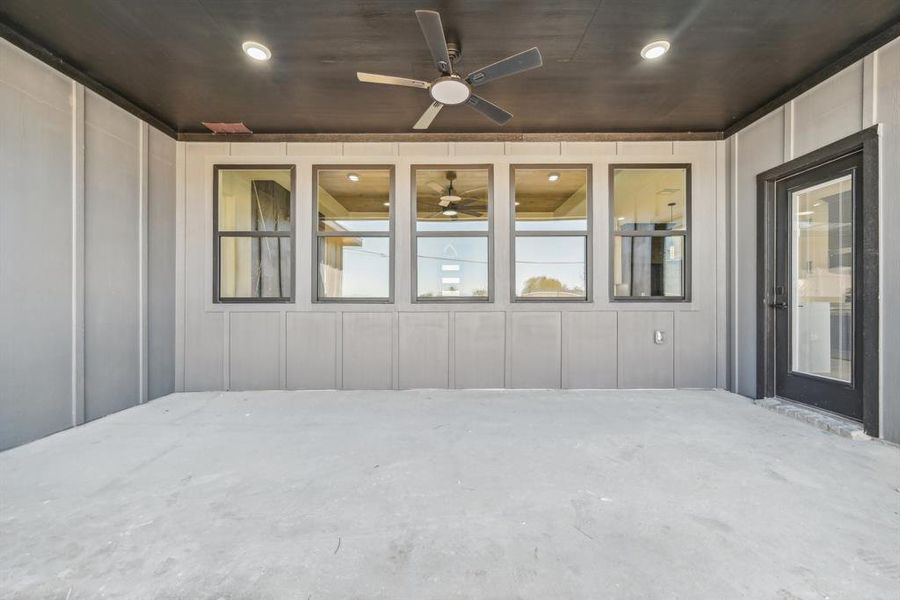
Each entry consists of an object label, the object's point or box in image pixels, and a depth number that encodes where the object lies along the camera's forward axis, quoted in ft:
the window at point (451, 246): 14.51
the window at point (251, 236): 14.49
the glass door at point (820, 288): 10.18
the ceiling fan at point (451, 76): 7.62
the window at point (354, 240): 14.55
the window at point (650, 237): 14.40
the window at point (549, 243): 14.46
